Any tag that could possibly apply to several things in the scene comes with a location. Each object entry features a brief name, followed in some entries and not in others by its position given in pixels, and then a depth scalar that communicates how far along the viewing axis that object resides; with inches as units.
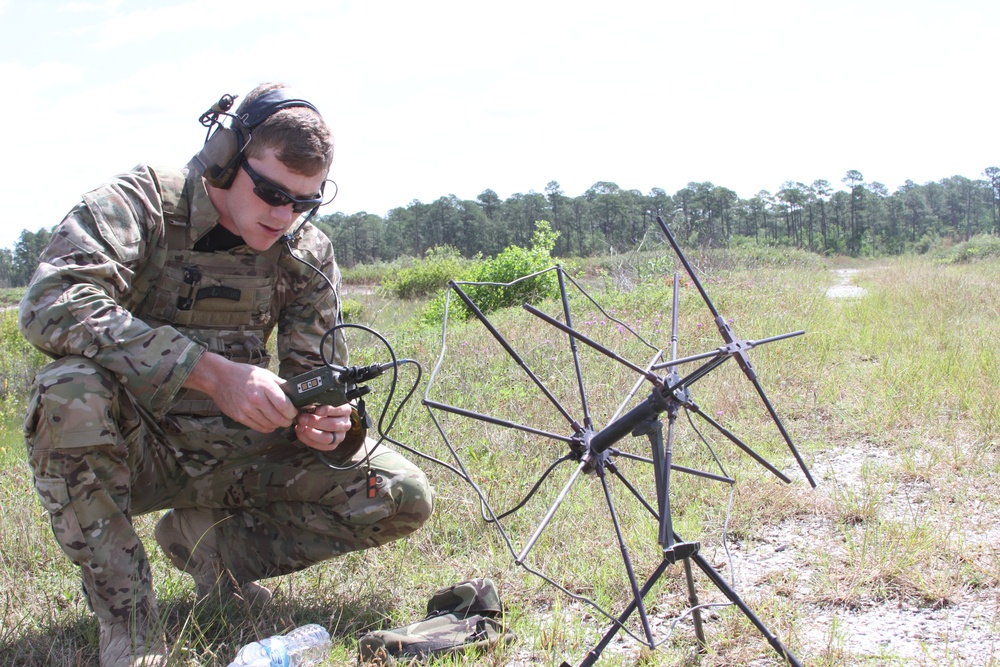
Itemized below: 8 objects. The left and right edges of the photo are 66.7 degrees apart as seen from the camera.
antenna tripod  59.8
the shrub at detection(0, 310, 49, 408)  411.8
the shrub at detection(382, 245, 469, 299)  890.7
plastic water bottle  78.3
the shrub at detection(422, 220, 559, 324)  433.7
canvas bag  82.2
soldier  79.0
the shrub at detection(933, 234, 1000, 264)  721.6
